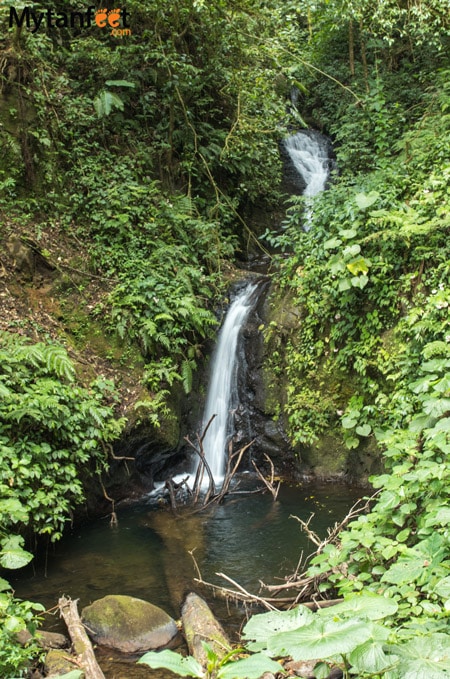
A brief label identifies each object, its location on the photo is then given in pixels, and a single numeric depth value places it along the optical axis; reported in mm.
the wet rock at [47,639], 3811
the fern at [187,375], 8336
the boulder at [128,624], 4352
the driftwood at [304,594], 4115
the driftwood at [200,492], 7441
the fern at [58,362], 6359
